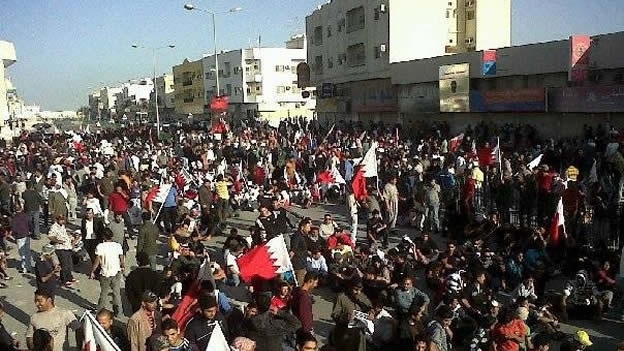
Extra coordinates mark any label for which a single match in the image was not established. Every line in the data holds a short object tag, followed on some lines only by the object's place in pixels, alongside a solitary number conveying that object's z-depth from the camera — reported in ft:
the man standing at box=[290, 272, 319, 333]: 24.03
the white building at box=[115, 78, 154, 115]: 431.02
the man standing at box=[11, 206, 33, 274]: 41.63
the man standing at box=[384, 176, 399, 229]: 47.42
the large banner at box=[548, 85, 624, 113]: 74.18
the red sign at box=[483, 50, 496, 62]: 98.68
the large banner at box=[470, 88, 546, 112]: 88.63
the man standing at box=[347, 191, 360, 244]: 45.16
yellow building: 291.61
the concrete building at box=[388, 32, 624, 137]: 77.15
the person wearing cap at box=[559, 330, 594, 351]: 22.92
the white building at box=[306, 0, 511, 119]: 135.54
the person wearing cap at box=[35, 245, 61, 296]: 29.66
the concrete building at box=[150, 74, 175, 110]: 378.73
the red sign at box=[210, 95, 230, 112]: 137.49
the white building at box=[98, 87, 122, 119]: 552.58
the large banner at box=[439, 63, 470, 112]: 103.76
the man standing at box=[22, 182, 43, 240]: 49.06
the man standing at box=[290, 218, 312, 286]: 33.58
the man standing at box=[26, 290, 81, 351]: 21.56
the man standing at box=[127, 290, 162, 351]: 21.77
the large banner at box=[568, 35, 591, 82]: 81.20
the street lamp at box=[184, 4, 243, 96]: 131.85
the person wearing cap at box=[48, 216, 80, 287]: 37.19
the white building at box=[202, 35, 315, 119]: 247.50
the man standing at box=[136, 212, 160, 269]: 35.73
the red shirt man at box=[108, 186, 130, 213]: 47.21
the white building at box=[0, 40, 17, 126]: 218.59
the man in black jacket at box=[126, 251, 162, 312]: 27.37
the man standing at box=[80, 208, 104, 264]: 39.22
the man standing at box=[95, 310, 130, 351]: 21.24
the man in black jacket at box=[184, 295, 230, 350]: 20.85
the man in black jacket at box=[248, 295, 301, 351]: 21.53
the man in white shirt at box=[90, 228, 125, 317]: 30.81
